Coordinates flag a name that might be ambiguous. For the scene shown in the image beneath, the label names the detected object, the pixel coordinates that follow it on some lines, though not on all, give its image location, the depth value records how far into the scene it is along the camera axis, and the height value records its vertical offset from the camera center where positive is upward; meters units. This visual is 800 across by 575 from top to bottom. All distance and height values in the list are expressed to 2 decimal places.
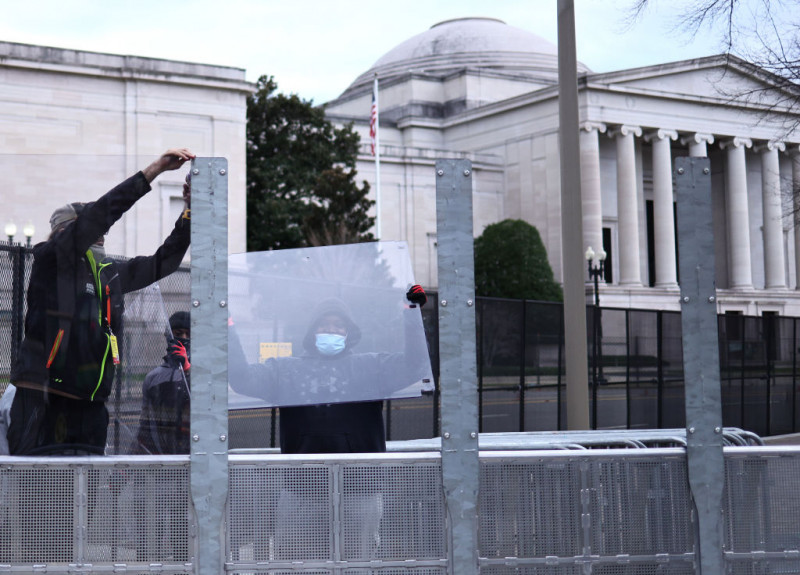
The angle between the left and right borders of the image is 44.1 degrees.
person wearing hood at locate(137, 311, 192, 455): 5.11 -0.18
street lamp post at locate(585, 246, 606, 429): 16.91 +0.14
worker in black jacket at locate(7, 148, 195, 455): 4.74 +0.14
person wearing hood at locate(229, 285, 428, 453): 5.09 -0.03
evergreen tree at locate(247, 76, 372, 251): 44.78 +9.25
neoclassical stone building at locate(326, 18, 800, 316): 53.56 +11.91
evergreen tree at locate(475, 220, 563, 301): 37.94 +3.85
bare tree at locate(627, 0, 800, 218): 12.48 +3.65
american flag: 39.50 +9.86
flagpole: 32.88 +7.43
